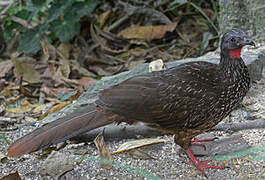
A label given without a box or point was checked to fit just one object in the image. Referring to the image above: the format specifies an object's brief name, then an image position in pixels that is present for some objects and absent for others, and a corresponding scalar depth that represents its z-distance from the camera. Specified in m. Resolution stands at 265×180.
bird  3.66
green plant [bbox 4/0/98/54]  6.46
